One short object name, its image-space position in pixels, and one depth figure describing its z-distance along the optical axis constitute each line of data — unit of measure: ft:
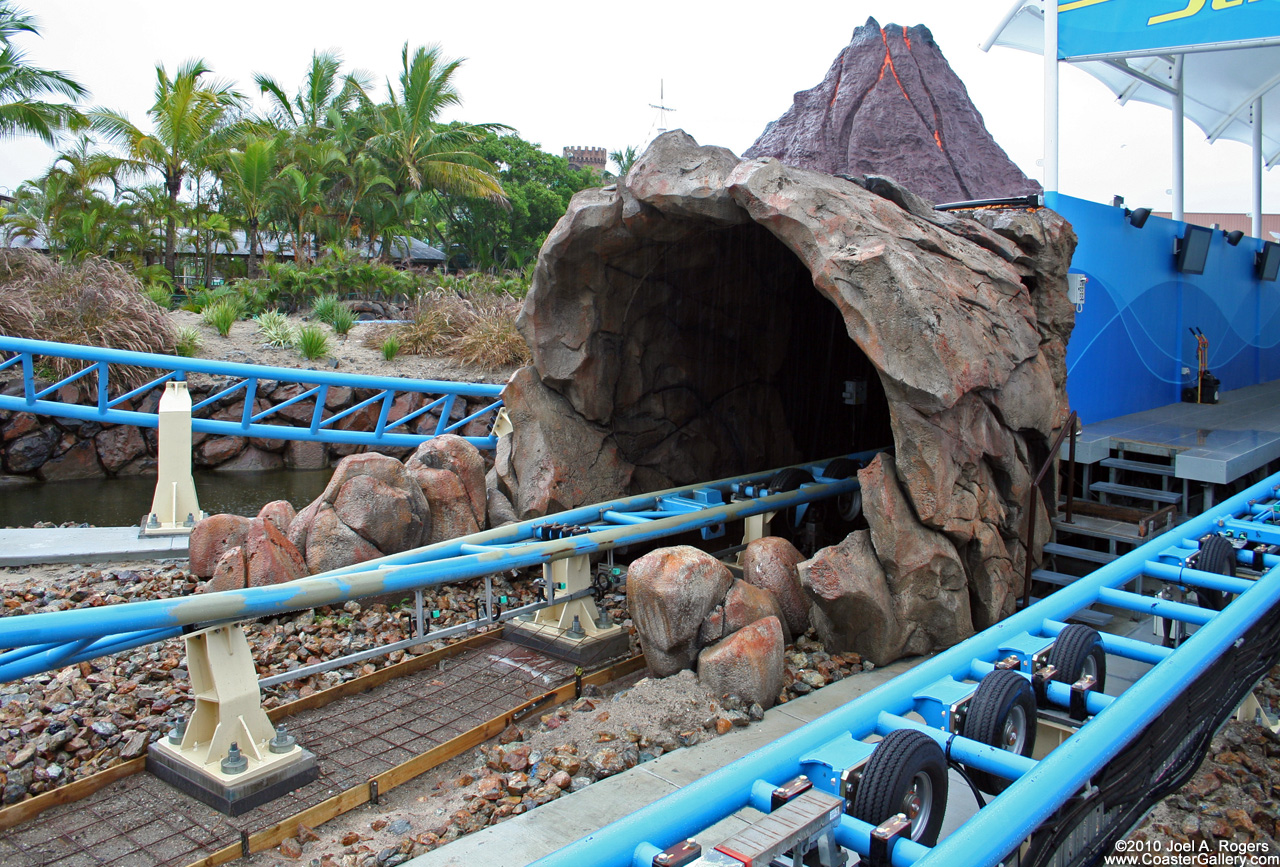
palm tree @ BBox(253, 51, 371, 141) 102.17
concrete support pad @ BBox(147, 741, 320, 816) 12.49
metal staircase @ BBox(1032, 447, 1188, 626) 21.54
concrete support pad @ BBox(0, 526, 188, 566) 22.82
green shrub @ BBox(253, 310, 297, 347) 52.16
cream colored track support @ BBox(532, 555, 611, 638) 18.88
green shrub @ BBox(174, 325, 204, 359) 47.90
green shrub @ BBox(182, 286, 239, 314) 58.99
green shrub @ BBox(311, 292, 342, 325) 58.13
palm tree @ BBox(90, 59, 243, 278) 79.41
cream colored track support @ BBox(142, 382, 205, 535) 24.80
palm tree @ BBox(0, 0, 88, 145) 67.36
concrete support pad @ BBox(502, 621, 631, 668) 18.40
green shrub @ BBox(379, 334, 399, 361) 51.75
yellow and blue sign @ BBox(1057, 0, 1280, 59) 30.09
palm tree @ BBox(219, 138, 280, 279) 79.82
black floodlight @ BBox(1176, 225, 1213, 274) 34.55
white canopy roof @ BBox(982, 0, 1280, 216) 29.66
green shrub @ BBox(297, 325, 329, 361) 50.70
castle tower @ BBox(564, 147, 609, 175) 304.30
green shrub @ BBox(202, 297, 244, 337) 52.49
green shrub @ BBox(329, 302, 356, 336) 56.39
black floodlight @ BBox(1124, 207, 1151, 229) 30.48
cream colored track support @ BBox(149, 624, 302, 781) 12.84
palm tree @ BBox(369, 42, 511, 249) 92.22
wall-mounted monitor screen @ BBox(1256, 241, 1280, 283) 43.52
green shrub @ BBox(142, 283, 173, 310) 57.32
